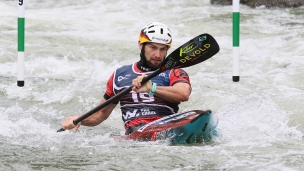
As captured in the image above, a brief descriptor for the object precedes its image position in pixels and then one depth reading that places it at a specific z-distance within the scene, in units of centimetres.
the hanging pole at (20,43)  1444
